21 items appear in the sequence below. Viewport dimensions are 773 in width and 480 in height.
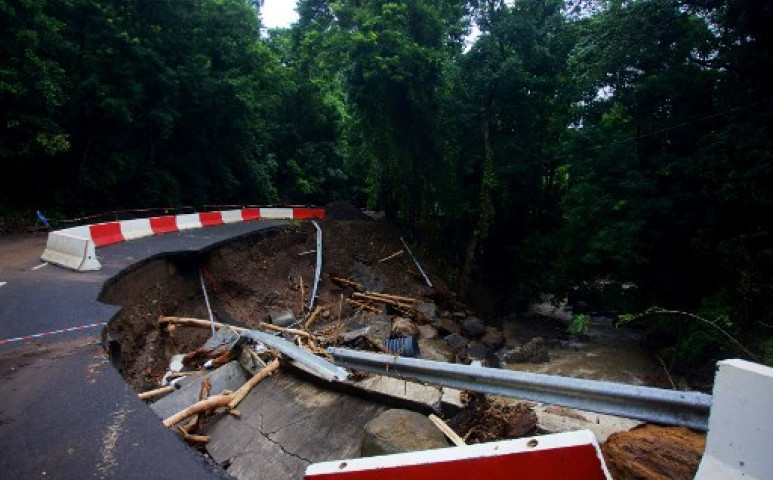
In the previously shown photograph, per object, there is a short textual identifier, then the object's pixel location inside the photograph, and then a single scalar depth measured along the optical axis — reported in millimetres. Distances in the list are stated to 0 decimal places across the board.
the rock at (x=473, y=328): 15078
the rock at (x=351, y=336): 7824
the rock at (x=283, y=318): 11203
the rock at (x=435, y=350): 11388
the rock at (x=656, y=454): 2496
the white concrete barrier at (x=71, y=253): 8859
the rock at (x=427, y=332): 12715
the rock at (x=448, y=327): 14001
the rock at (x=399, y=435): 3420
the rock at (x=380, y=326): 11250
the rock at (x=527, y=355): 13203
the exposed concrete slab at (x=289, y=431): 4320
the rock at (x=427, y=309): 14292
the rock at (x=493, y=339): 14750
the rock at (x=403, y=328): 11695
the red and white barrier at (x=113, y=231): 8954
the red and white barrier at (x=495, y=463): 1854
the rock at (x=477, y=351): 13085
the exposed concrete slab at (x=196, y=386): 5551
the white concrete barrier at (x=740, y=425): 1701
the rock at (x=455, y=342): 12774
